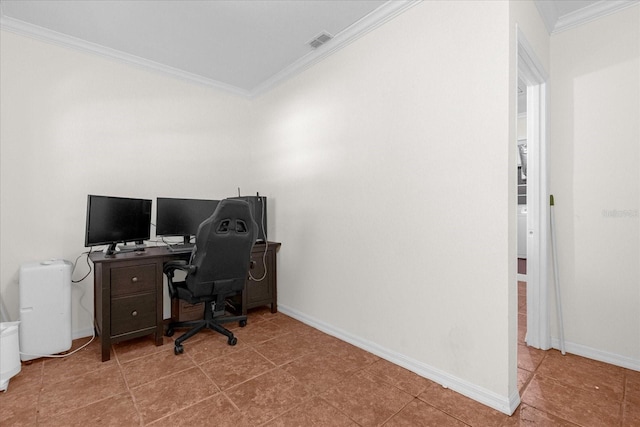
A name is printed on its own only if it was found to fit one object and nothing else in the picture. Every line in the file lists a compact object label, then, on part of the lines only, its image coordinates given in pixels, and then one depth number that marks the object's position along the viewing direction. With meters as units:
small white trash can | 2.00
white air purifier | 2.34
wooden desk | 2.43
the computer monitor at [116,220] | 2.51
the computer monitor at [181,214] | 3.14
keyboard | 2.82
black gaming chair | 2.51
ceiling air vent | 2.82
